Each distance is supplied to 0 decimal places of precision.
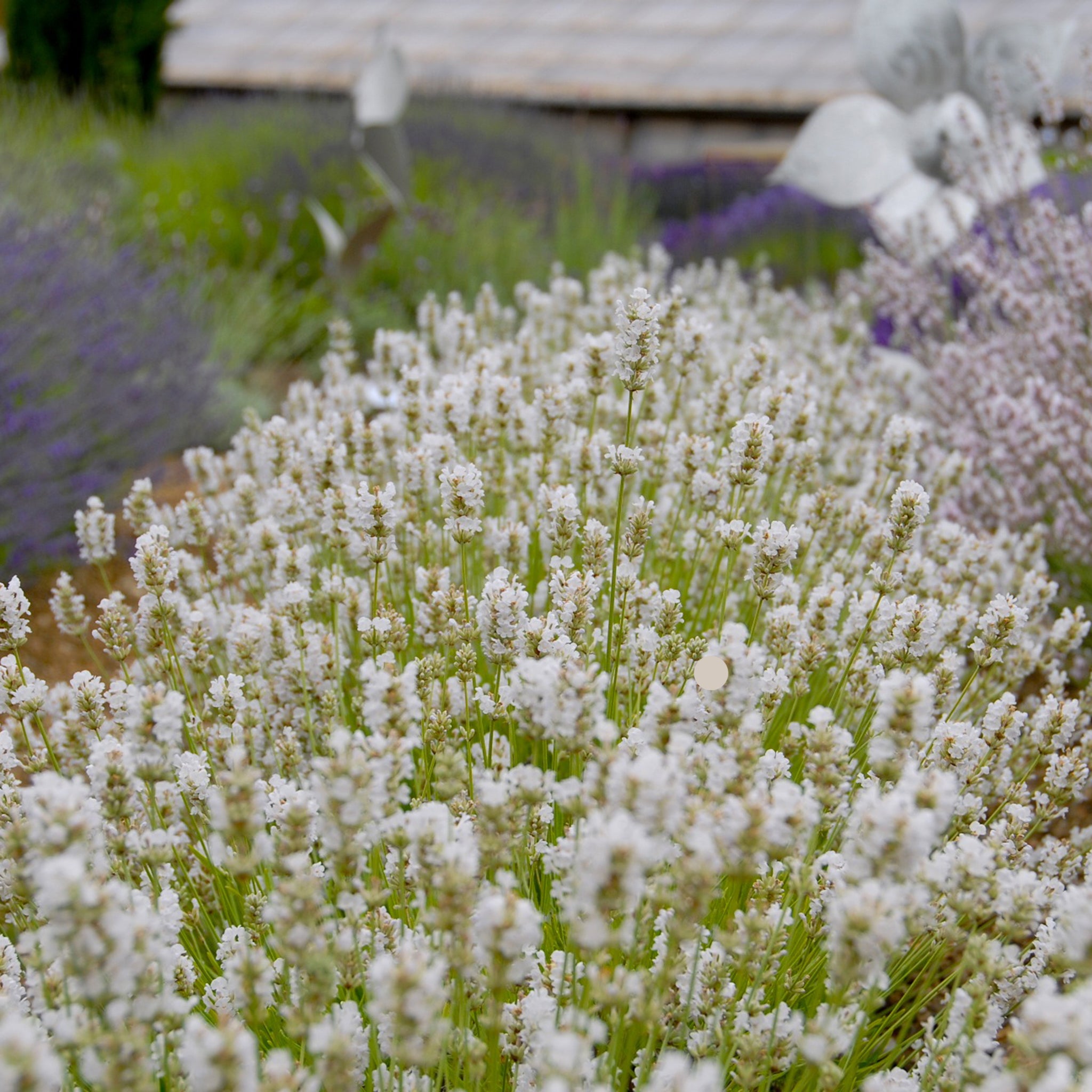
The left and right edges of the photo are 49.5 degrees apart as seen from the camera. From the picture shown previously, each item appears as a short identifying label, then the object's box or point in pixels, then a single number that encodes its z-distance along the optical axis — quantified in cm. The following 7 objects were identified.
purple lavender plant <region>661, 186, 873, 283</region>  631
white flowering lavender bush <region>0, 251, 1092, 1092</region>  108
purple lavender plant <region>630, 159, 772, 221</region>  785
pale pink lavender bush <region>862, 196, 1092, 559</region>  283
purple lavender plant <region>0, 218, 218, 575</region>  353
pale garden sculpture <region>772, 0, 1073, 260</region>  429
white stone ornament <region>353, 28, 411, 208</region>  503
